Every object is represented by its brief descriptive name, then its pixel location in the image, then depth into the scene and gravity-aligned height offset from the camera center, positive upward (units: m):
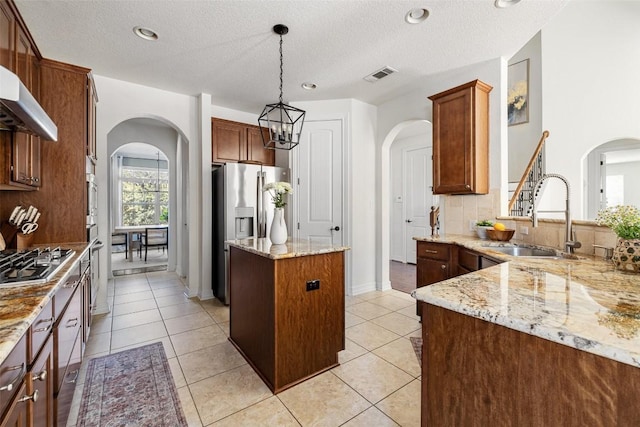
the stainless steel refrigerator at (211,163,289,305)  3.67 +0.05
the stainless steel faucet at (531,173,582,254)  1.89 -0.12
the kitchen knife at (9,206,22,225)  2.21 -0.01
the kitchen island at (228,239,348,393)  1.94 -0.71
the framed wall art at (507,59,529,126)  4.71 +1.98
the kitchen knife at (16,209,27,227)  2.23 -0.03
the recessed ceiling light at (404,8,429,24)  2.21 +1.56
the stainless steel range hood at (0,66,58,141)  1.04 +0.47
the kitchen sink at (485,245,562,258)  2.17 -0.32
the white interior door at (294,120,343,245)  4.07 +0.45
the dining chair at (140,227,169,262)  6.79 -0.58
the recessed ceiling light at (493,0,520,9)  2.12 +1.56
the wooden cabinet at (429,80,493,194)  2.91 +0.77
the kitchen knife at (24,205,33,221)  2.31 +0.02
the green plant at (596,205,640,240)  1.39 -0.05
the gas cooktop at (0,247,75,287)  1.27 -0.27
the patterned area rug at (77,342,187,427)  1.67 -1.19
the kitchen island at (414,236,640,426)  0.66 -0.38
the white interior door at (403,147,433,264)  5.79 +0.37
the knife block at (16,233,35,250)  2.15 -0.20
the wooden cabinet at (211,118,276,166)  4.07 +1.03
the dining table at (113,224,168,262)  6.30 -0.42
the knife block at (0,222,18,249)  2.19 -0.15
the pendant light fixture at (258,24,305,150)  2.29 +0.69
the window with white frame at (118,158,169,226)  8.23 +0.65
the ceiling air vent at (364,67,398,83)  3.18 +1.58
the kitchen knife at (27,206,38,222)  2.32 -0.01
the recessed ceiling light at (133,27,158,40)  2.43 +1.57
